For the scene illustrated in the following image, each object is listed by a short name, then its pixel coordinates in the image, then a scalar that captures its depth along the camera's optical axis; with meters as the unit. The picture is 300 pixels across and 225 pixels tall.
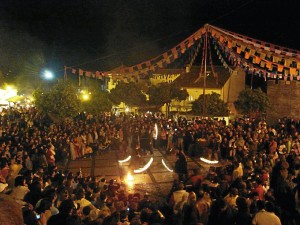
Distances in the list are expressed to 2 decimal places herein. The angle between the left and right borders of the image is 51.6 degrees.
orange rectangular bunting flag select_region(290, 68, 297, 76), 10.33
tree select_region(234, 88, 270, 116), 25.30
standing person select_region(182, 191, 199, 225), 5.90
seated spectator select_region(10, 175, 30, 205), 6.30
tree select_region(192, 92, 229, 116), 24.86
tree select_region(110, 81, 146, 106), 32.03
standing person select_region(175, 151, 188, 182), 10.23
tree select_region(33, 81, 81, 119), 18.72
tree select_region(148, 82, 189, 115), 31.23
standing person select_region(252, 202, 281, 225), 5.25
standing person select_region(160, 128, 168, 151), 15.95
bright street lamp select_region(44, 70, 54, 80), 25.48
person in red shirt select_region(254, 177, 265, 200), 6.77
